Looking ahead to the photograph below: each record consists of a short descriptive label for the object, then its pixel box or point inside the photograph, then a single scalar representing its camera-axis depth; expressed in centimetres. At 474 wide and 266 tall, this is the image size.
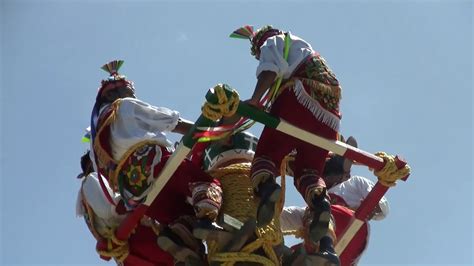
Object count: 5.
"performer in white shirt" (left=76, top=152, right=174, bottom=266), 1364
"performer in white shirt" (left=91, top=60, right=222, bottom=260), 1267
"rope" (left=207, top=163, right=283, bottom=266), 1232
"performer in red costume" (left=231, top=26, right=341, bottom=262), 1254
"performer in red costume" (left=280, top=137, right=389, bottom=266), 1444
